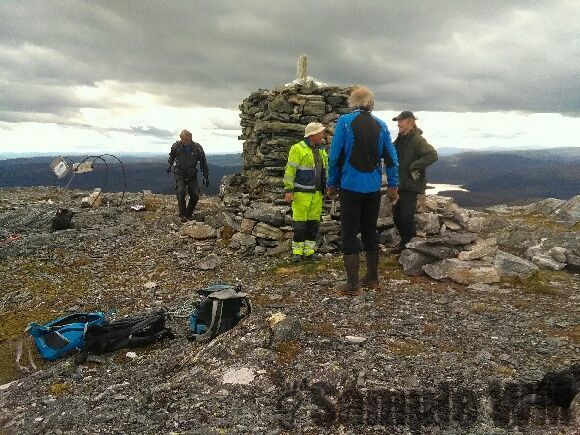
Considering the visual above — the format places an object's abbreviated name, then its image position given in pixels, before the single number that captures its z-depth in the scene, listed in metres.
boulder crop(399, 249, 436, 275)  9.66
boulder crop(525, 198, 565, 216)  14.94
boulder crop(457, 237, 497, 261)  9.55
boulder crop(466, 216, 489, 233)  12.55
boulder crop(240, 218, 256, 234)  13.01
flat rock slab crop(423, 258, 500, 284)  8.98
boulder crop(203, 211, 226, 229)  14.27
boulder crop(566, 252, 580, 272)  9.77
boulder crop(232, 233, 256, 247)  12.66
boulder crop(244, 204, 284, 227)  12.47
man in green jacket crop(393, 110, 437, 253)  10.38
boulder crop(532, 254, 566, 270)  9.82
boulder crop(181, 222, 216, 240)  14.04
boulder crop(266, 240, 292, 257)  12.16
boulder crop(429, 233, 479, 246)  9.70
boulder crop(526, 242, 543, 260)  10.55
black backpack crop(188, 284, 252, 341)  7.03
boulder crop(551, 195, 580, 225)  12.83
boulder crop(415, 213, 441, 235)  11.84
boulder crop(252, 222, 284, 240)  12.41
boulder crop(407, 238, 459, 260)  9.63
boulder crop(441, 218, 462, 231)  12.15
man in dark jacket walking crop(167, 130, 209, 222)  15.85
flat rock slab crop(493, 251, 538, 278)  9.23
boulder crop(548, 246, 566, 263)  9.97
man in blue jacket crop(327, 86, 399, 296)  7.62
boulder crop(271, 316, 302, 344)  6.16
